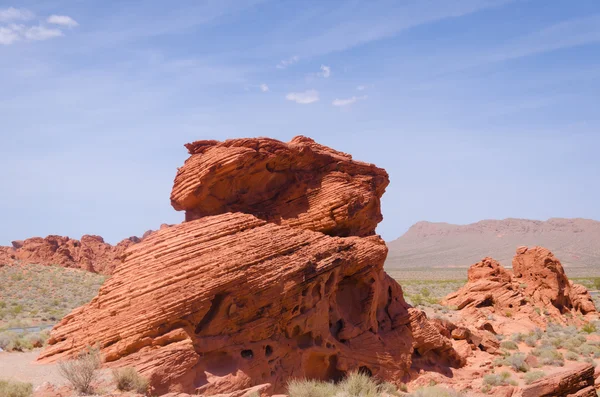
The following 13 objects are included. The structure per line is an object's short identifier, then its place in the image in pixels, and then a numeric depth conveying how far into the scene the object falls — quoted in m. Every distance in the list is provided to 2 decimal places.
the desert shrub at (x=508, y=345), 24.94
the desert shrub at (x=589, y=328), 29.77
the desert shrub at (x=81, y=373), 11.32
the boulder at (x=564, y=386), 14.97
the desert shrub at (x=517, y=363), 21.36
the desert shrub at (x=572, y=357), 23.77
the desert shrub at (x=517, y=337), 26.57
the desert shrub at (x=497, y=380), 18.89
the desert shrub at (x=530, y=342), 25.69
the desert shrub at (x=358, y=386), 14.12
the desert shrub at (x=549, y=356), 22.73
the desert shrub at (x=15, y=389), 10.43
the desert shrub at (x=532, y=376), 19.90
